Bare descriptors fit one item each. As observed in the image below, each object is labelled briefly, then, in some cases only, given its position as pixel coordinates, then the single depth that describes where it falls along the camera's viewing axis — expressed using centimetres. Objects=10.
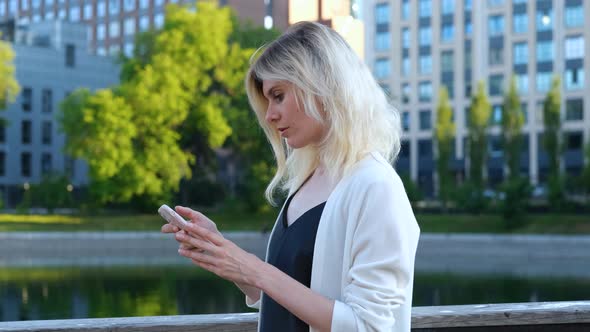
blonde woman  210
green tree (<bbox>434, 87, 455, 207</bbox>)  4975
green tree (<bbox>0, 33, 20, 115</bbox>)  4444
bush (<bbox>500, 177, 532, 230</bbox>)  3784
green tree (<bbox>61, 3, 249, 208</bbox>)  4003
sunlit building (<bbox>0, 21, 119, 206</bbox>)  5959
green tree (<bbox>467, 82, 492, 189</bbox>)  4824
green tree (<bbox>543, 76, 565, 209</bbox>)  4466
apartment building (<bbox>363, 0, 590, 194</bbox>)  5853
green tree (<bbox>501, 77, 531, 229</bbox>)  4666
